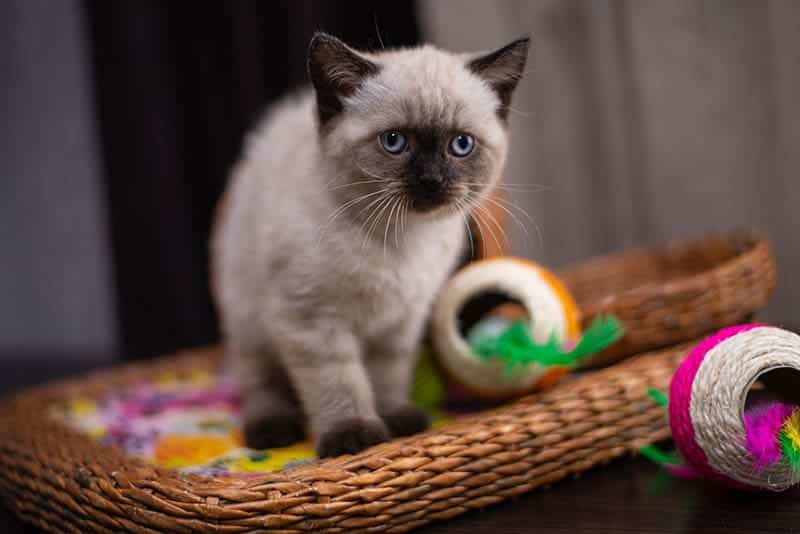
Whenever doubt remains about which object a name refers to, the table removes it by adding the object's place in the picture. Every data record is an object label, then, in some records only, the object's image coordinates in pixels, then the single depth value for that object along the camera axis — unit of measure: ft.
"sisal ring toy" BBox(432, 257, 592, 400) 2.15
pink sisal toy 1.86
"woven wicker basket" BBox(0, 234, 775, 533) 1.85
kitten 2.01
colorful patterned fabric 2.09
